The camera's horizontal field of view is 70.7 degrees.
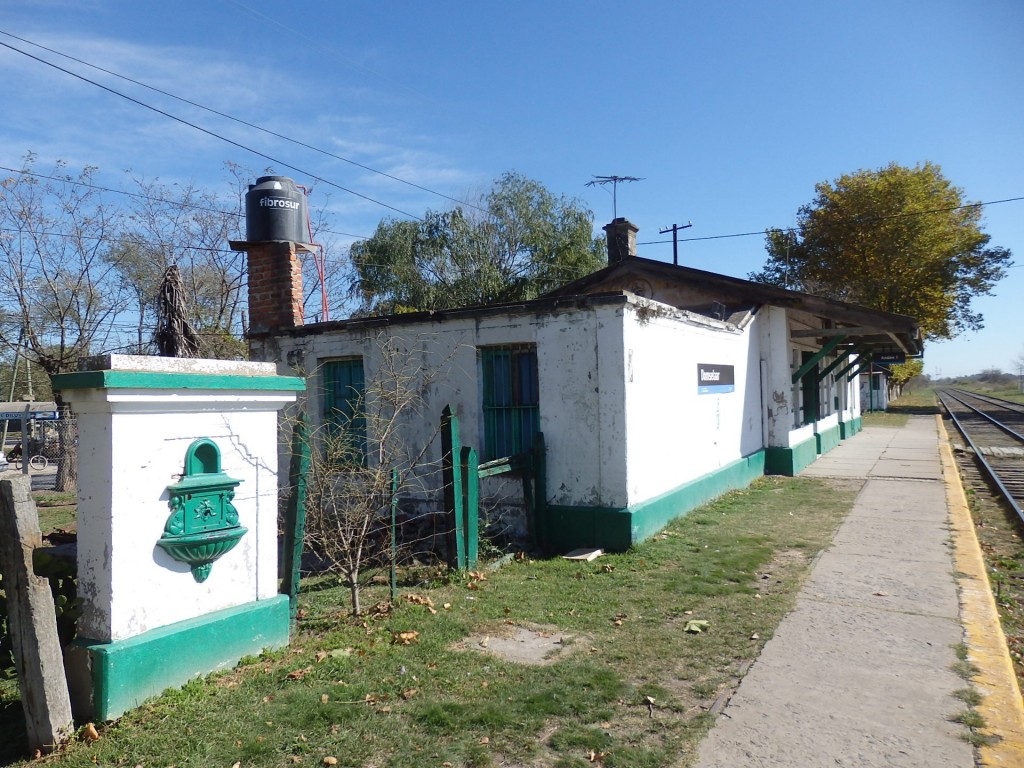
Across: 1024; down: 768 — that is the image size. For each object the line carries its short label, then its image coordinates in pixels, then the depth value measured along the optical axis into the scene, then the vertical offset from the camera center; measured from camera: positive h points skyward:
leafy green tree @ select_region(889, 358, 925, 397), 51.19 +1.02
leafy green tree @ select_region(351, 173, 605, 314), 29.83 +5.84
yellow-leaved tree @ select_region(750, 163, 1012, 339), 34.81 +6.81
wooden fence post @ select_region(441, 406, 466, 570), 6.83 -0.92
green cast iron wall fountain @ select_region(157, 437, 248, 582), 4.04 -0.67
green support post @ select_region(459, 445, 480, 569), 6.91 -1.01
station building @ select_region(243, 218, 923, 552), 7.73 +0.13
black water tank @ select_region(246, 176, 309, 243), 9.31 +2.43
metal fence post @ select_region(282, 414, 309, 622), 5.24 -0.94
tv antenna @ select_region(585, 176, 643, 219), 26.12 +7.68
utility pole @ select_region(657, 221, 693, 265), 34.00 +7.27
